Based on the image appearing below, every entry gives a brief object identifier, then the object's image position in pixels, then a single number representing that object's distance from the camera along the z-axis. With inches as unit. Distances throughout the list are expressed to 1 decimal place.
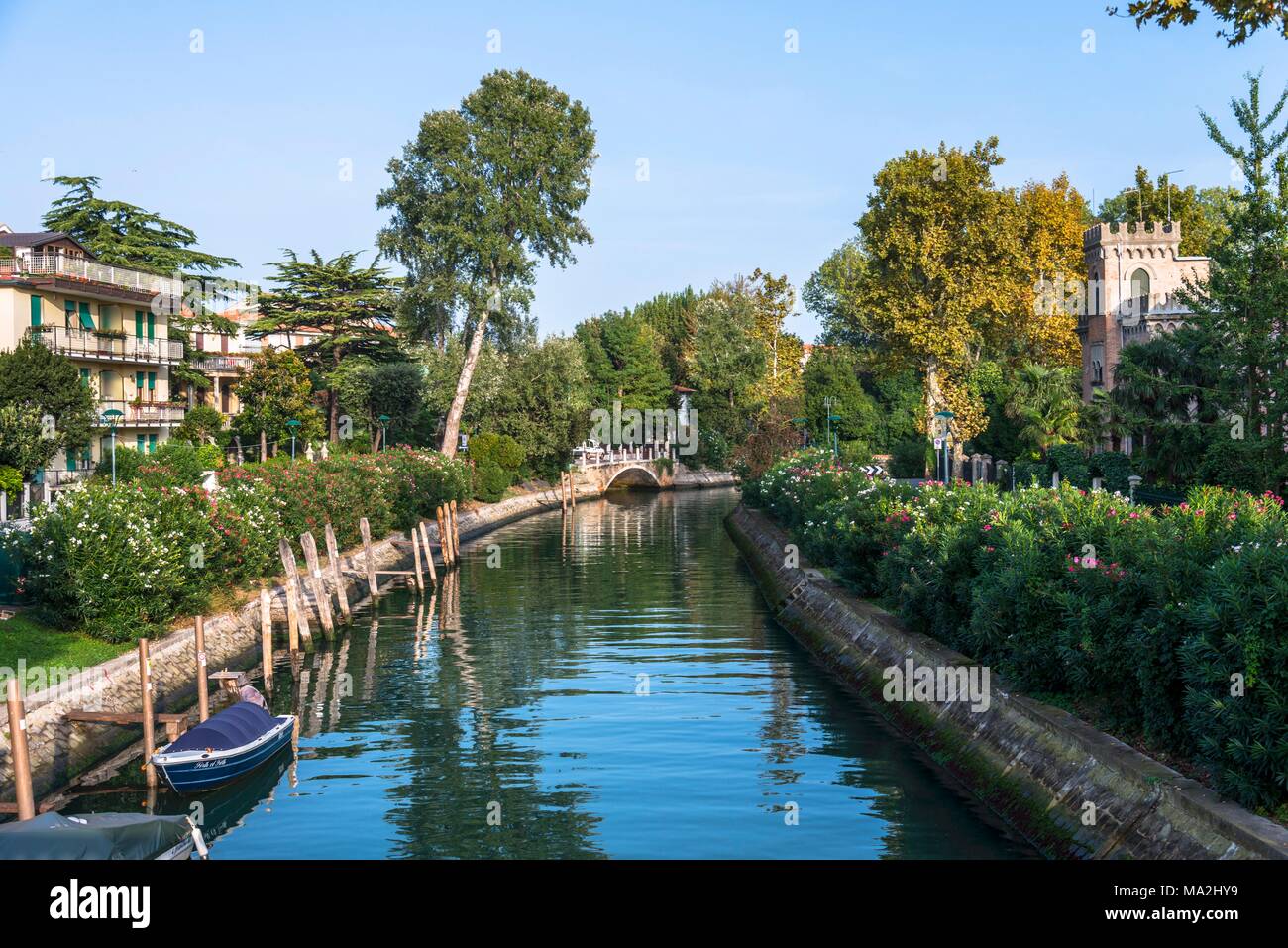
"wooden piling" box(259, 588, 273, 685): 1149.7
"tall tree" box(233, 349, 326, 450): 2938.0
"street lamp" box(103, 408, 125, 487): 2190.0
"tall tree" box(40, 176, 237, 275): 3070.9
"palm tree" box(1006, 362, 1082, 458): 2428.6
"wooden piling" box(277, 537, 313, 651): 1341.0
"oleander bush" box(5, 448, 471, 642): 1028.5
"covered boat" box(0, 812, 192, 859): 578.9
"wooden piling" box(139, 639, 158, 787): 831.7
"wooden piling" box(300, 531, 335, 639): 1412.4
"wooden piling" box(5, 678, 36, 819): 674.2
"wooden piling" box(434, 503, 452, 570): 2127.2
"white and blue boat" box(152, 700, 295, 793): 796.6
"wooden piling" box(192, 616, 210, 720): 894.4
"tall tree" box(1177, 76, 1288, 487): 1195.3
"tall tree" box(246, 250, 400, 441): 3452.3
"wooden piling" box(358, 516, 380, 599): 1723.3
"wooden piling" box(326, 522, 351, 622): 1520.7
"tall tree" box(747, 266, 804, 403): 4429.1
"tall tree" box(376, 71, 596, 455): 2684.5
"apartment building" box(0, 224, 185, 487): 2354.8
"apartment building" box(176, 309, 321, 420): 3262.8
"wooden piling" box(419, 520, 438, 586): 1873.8
